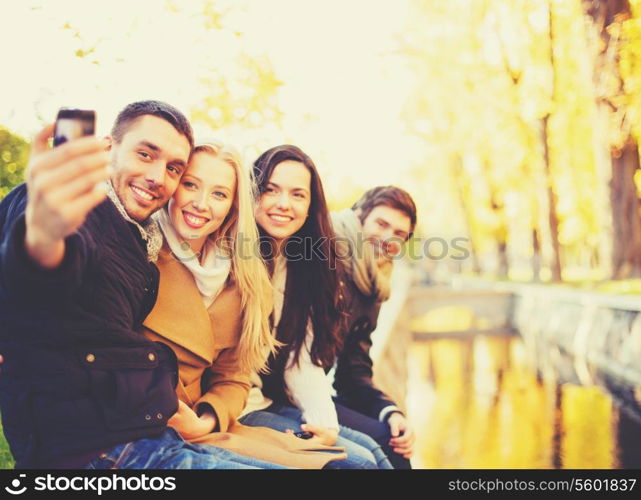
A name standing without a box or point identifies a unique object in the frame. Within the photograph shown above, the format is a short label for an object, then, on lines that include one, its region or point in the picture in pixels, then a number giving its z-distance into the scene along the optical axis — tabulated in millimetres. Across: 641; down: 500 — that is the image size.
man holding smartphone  1560
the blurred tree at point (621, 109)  9695
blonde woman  2245
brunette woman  2723
